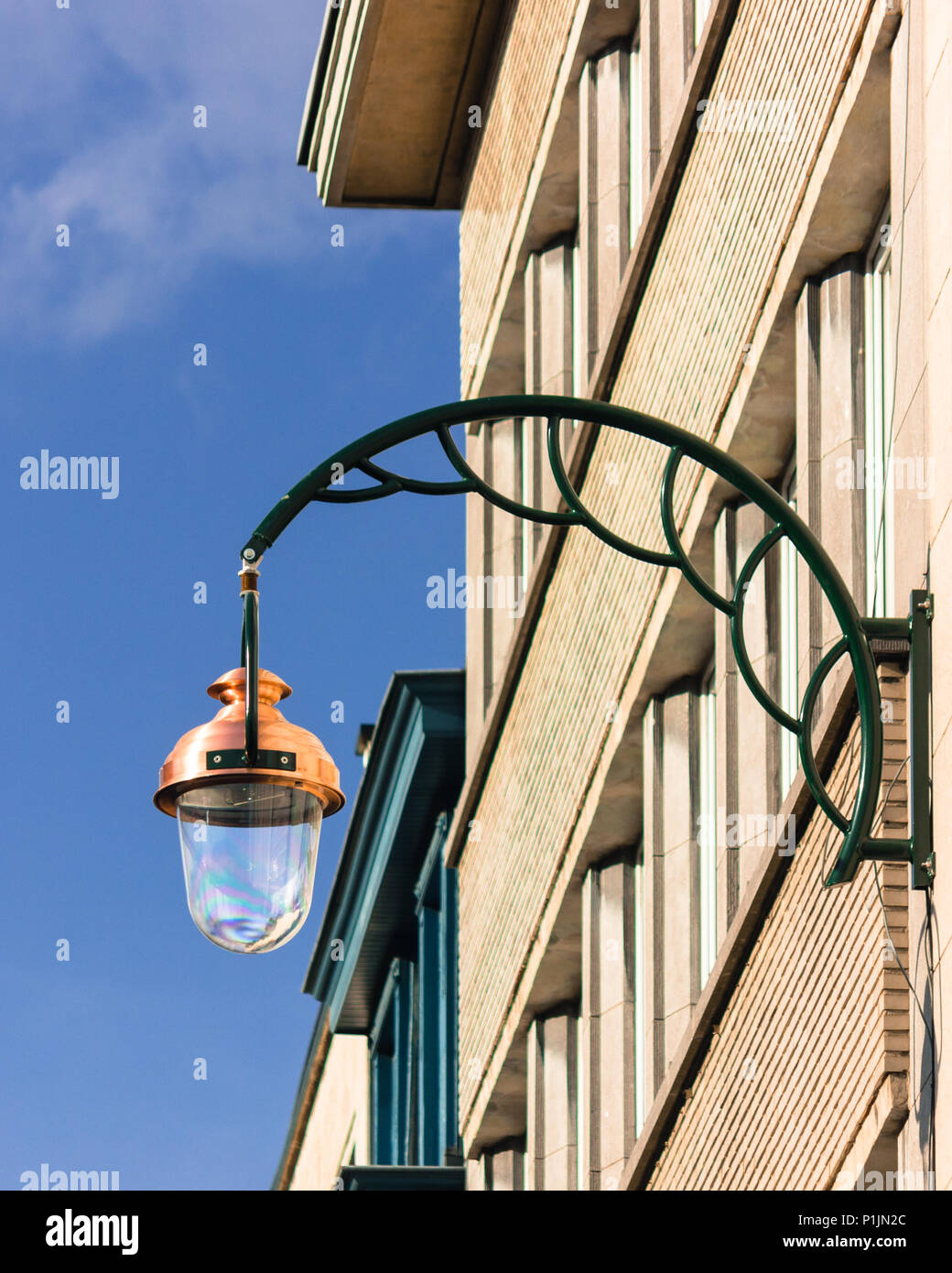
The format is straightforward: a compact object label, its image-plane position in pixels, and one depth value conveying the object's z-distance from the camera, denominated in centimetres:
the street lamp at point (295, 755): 1555
